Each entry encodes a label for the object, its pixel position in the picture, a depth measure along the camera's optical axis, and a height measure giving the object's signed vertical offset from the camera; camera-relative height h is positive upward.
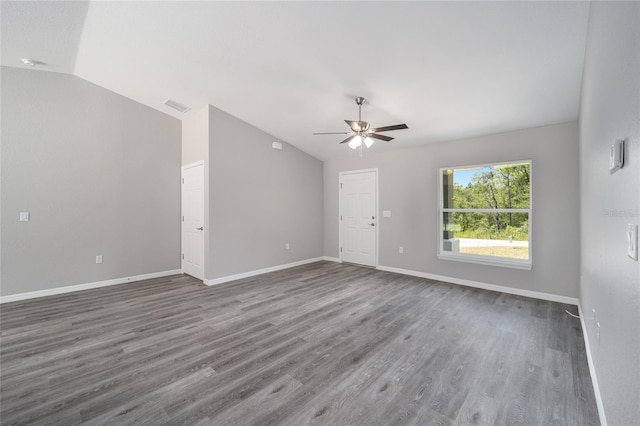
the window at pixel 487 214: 4.05 -0.01
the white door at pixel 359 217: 5.79 -0.10
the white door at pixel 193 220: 4.80 -0.14
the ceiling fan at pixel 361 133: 3.46 +1.07
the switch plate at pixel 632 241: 0.95 -0.10
